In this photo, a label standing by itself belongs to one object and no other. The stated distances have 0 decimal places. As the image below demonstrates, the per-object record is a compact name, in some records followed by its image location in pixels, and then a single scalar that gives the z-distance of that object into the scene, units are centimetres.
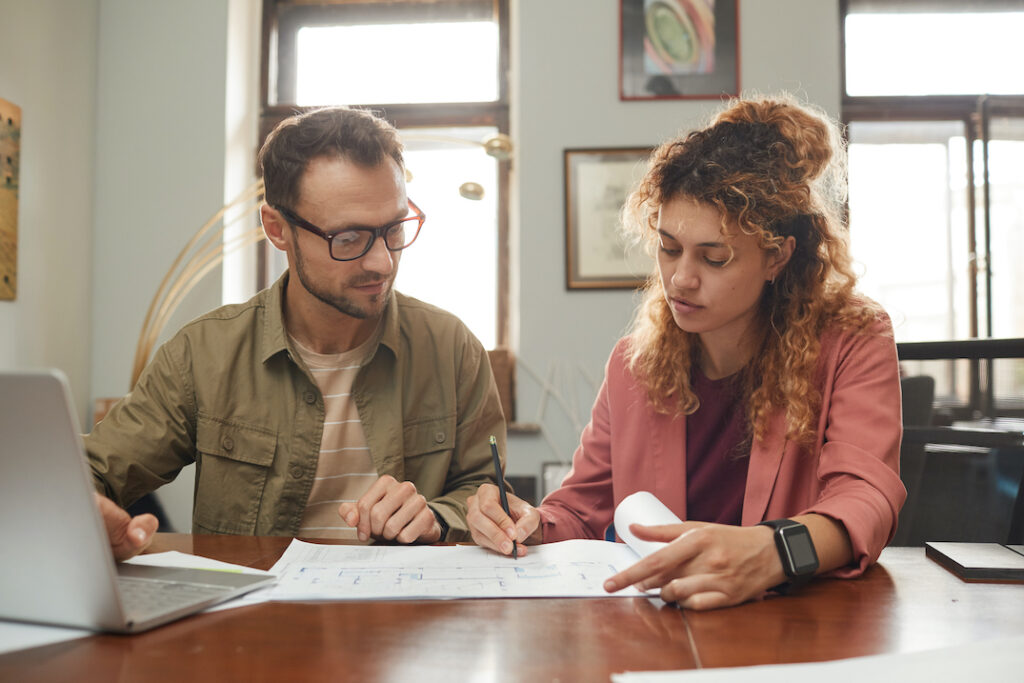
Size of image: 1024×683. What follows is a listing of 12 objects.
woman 109
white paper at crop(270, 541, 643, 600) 77
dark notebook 83
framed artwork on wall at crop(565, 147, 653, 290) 315
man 133
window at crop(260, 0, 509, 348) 344
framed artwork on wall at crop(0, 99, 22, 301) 259
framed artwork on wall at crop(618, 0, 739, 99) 316
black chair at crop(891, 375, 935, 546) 130
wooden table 57
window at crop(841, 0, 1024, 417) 331
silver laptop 55
